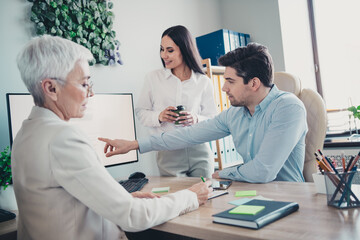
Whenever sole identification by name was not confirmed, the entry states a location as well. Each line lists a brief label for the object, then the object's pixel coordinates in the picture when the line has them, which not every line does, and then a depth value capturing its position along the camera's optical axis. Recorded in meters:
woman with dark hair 1.85
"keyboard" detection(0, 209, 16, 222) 1.40
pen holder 0.94
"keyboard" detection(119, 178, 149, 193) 1.44
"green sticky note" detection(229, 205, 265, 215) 0.90
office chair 1.70
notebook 0.84
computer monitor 1.96
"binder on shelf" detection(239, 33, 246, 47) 3.23
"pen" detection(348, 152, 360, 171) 0.99
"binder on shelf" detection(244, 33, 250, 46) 3.28
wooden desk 0.77
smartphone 1.30
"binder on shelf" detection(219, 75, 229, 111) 2.84
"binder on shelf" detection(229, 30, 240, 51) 3.13
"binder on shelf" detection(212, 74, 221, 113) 2.80
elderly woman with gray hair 0.88
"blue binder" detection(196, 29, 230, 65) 3.03
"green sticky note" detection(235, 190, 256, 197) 1.17
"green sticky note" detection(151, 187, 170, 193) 1.37
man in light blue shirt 1.40
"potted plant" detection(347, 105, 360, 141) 2.60
